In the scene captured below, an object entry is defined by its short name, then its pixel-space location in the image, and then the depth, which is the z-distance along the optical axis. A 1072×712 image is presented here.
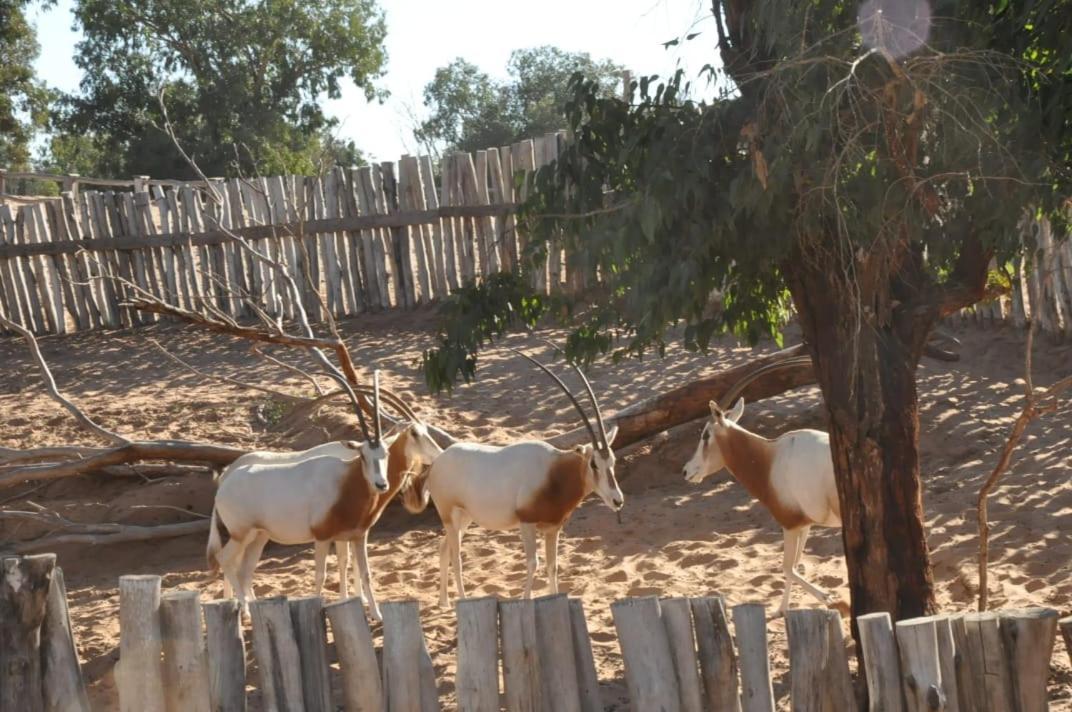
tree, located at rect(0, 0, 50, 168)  27.20
